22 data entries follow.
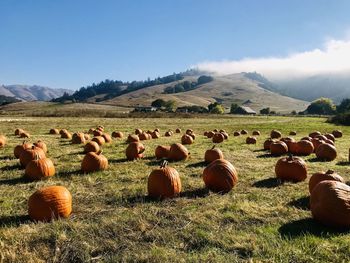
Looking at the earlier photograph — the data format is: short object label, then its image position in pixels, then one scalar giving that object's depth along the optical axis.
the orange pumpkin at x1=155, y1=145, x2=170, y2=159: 15.08
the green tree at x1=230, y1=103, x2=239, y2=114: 157.30
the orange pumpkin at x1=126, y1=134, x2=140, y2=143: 21.84
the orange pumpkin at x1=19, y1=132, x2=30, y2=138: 24.94
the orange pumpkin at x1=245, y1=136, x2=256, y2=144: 22.59
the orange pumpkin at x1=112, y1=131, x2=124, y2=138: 26.20
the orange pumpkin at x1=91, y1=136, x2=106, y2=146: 19.89
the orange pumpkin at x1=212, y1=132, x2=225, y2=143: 22.94
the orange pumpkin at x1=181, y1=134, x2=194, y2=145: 21.68
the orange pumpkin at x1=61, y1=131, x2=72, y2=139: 24.94
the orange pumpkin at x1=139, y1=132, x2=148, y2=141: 23.97
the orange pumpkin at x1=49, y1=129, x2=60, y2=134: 29.01
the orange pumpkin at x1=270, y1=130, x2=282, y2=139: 27.08
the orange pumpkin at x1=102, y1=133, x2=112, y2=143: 22.22
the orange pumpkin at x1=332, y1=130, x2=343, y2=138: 28.88
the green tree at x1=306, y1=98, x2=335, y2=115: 152.00
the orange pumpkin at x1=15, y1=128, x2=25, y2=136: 26.77
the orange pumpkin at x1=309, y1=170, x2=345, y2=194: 8.98
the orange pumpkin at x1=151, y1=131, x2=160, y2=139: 25.57
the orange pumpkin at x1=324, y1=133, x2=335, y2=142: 23.06
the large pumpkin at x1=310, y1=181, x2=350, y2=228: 6.83
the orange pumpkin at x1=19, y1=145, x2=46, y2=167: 12.69
